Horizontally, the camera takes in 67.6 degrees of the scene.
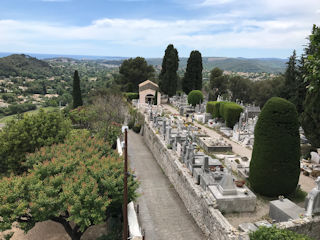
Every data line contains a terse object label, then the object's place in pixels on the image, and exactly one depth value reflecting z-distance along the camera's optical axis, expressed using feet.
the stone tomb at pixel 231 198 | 34.81
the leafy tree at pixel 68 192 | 29.09
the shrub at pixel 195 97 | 131.34
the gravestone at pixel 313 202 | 30.83
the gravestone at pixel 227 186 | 35.50
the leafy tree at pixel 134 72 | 183.93
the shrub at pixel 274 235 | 24.50
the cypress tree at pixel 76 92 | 138.80
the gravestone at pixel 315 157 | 57.03
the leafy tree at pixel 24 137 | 56.70
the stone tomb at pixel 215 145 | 64.60
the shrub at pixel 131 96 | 162.80
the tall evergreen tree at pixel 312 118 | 60.84
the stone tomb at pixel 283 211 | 31.55
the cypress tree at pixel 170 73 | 148.87
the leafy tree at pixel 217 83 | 178.60
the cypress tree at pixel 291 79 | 110.89
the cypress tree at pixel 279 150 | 37.81
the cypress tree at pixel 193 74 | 150.71
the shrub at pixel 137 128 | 103.52
